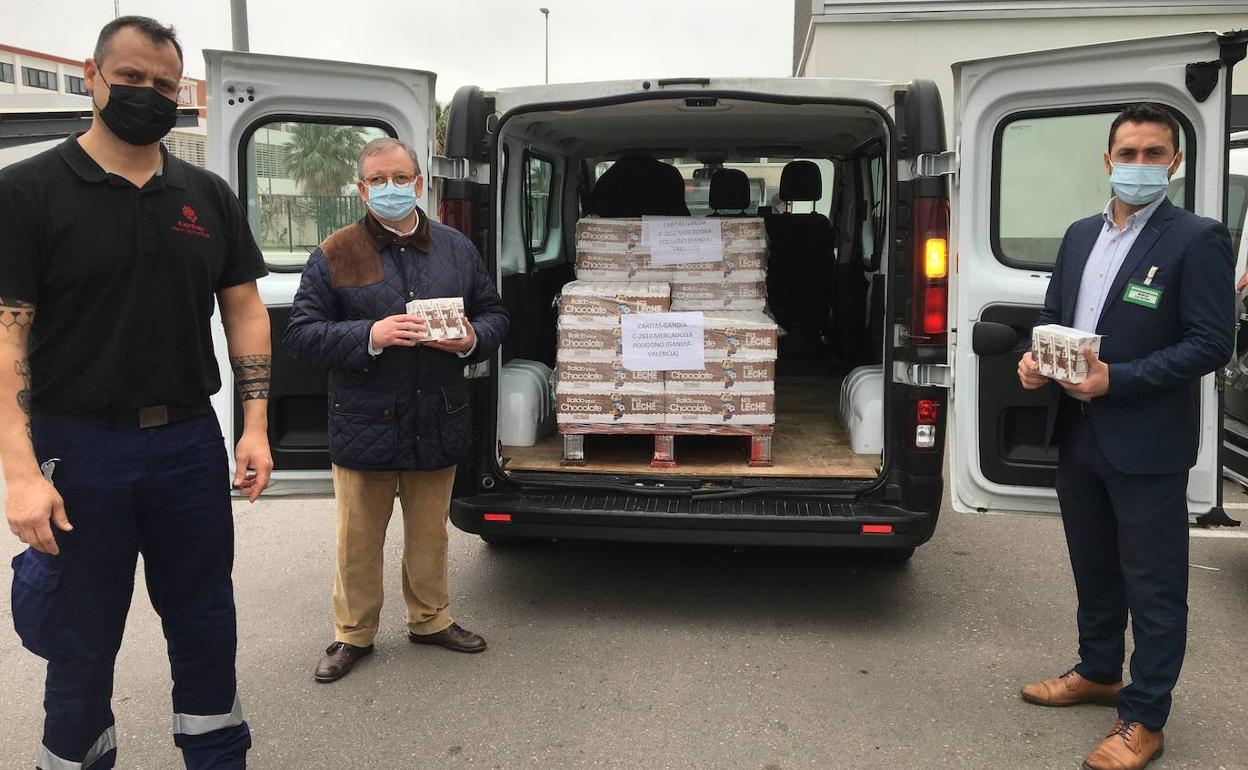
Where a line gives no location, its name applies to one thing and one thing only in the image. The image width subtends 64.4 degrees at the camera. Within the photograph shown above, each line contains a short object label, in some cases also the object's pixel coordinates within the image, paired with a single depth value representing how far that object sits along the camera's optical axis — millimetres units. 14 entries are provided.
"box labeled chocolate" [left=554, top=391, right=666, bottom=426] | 4273
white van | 3445
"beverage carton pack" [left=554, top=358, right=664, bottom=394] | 4270
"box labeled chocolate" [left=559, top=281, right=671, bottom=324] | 4305
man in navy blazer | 2814
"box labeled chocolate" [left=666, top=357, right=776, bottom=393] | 4234
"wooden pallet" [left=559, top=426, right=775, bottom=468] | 4277
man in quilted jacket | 3434
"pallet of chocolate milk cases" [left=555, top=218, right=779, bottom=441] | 4242
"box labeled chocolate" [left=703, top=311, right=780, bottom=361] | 4242
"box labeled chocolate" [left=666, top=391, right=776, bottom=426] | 4246
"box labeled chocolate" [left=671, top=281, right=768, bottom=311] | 4508
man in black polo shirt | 2301
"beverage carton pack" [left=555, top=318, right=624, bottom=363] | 4285
